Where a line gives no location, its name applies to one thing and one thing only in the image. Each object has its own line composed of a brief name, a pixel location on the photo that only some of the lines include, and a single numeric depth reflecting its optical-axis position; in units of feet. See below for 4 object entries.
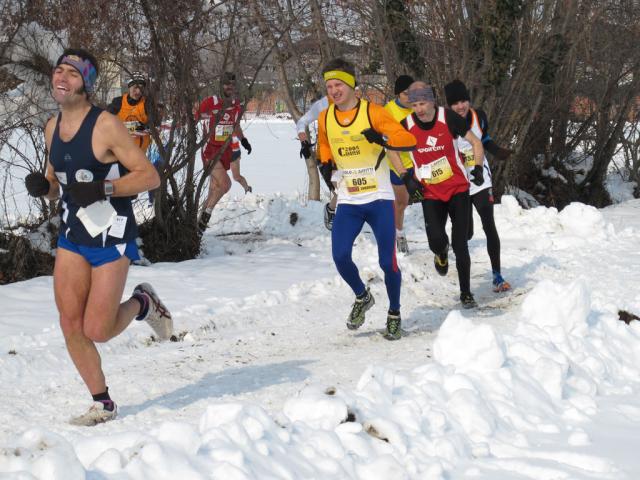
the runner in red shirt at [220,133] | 70.03
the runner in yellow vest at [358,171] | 44.39
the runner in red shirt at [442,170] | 51.62
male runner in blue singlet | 30.96
